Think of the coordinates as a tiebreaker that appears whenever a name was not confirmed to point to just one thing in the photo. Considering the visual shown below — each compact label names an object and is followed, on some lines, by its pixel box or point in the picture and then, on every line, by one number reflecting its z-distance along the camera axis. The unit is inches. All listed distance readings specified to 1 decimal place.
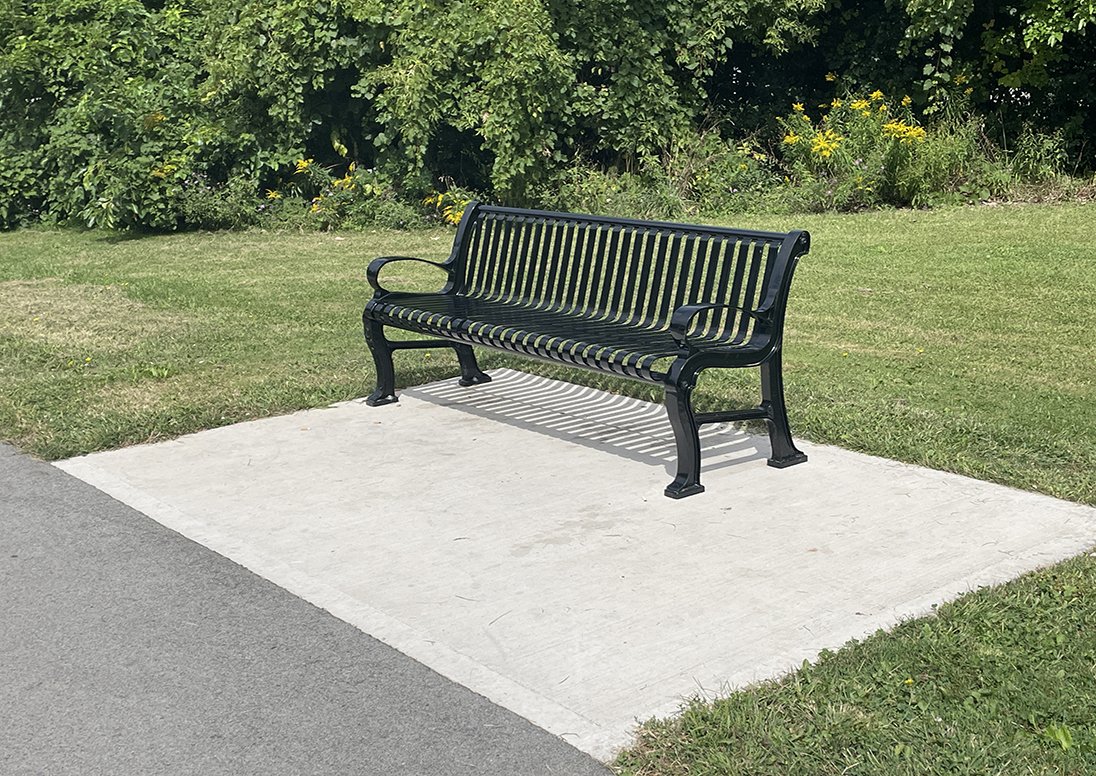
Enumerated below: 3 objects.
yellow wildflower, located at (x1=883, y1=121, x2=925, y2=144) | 545.0
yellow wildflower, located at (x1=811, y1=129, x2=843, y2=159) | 563.2
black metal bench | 219.1
